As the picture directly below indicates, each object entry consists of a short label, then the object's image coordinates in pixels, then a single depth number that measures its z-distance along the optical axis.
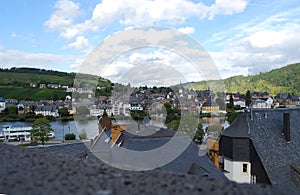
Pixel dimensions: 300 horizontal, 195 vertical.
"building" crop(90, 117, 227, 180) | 9.23
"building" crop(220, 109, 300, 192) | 13.14
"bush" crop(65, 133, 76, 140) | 40.14
